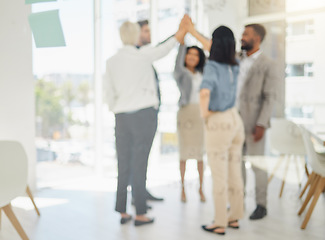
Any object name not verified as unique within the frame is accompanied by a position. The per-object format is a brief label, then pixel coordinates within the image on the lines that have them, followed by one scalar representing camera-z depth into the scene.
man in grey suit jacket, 2.74
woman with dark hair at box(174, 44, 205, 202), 3.09
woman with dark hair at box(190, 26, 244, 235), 2.34
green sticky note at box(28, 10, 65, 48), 2.33
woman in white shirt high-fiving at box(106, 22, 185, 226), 2.54
